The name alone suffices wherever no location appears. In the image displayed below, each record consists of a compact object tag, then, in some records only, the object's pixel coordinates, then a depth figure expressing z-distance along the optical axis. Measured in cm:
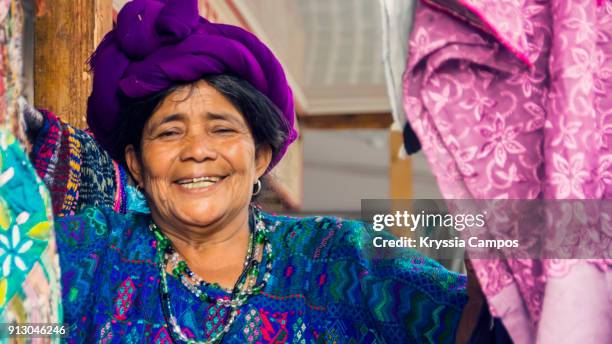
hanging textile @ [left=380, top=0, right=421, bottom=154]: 121
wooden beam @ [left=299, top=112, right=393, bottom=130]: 584
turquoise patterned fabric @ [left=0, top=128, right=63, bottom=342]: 130
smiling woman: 173
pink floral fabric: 112
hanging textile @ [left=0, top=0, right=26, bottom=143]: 133
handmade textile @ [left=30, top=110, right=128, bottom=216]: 177
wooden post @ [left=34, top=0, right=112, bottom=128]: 216
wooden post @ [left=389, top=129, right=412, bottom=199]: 539
